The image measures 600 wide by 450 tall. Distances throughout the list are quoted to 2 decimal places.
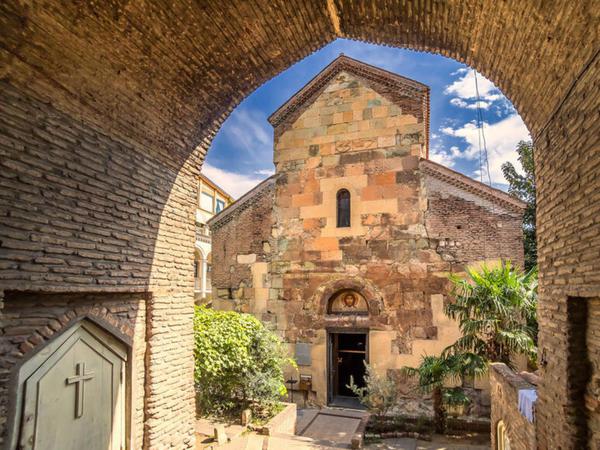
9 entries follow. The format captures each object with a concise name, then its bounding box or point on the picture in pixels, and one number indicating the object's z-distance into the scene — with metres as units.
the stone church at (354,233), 11.31
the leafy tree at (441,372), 8.65
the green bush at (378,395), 10.72
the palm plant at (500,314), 8.34
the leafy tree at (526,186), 17.73
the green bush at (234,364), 8.65
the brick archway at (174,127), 3.74
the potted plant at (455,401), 9.34
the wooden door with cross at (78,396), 4.02
